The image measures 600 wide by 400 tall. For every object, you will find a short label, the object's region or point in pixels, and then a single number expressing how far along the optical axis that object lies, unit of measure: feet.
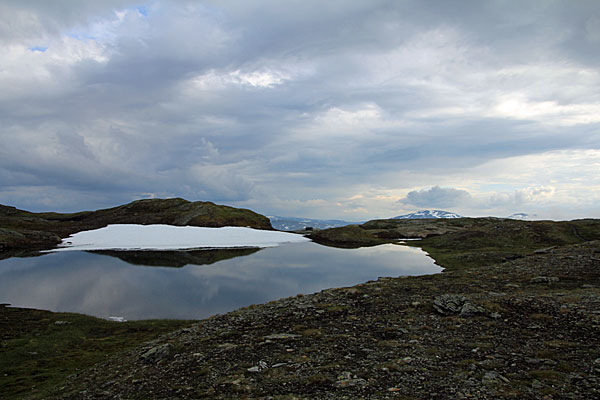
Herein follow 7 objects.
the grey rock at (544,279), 91.08
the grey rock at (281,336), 56.24
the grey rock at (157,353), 53.88
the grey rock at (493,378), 34.40
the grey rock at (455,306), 62.69
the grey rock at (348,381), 36.22
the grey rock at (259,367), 42.96
